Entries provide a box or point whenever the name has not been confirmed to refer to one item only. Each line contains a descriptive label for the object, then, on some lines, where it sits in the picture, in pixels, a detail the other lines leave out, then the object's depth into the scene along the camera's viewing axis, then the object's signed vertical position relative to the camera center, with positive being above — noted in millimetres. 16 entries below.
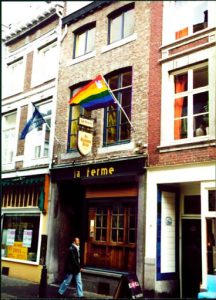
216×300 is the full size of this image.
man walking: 10031 -1010
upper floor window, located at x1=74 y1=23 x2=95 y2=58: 12883 +5992
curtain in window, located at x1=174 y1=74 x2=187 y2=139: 9906 +3100
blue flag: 12016 +3087
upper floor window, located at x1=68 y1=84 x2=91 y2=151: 12557 +3312
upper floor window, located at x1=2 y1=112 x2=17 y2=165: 14240 +3168
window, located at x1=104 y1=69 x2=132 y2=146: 11180 +3287
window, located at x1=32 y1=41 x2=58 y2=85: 14117 +5811
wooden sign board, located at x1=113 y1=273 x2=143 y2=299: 8922 -1251
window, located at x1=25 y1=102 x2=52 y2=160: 13422 +2941
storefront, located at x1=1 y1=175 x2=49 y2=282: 12969 +105
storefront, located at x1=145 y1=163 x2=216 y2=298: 9180 +177
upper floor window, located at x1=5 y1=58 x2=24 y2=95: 15078 +5505
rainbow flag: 10266 +3358
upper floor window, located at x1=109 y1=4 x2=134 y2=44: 11436 +5889
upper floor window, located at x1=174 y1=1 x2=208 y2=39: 8724 +4897
